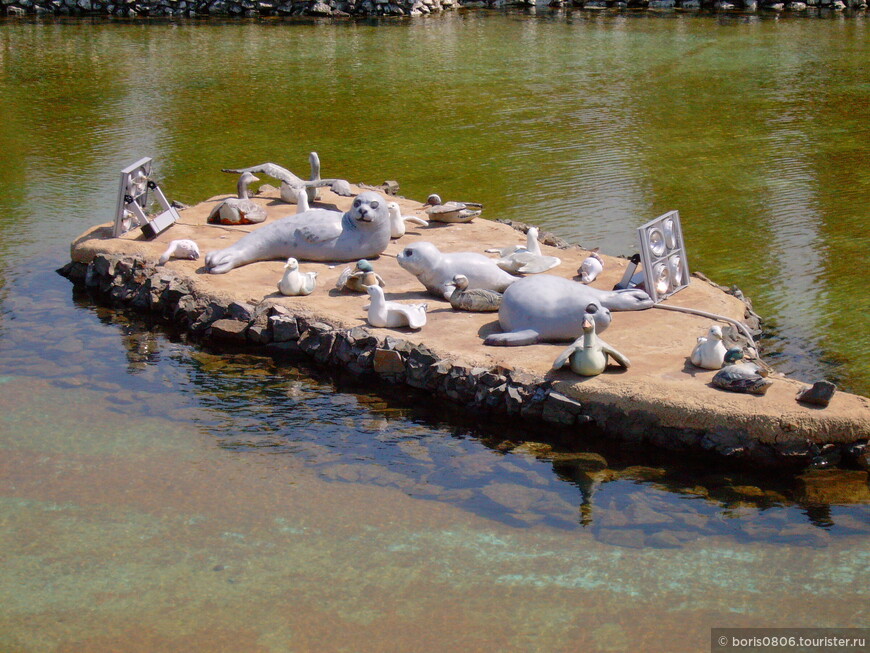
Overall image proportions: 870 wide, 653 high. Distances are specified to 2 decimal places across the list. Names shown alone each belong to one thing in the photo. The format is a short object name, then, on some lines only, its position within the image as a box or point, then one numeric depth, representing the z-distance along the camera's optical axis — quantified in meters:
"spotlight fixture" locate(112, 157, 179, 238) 12.68
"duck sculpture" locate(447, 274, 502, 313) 10.16
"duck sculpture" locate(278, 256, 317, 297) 10.70
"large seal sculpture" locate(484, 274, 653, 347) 9.30
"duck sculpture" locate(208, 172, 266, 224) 13.17
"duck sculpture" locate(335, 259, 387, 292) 10.46
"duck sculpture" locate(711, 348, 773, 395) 8.06
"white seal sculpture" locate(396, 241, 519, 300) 10.44
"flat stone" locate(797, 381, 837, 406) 7.84
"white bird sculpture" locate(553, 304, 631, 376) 8.48
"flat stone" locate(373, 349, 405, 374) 9.40
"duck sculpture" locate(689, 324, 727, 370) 8.41
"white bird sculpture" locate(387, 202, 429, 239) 12.59
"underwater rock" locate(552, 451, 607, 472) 8.12
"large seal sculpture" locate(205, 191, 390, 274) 11.71
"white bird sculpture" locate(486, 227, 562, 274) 11.16
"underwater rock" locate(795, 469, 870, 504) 7.57
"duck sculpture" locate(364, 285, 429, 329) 9.80
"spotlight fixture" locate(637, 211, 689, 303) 9.96
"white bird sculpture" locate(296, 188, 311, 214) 13.06
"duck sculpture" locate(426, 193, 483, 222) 13.10
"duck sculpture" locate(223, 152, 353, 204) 14.17
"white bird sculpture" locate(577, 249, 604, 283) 10.80
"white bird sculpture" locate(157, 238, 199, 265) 11.88
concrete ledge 7.89
